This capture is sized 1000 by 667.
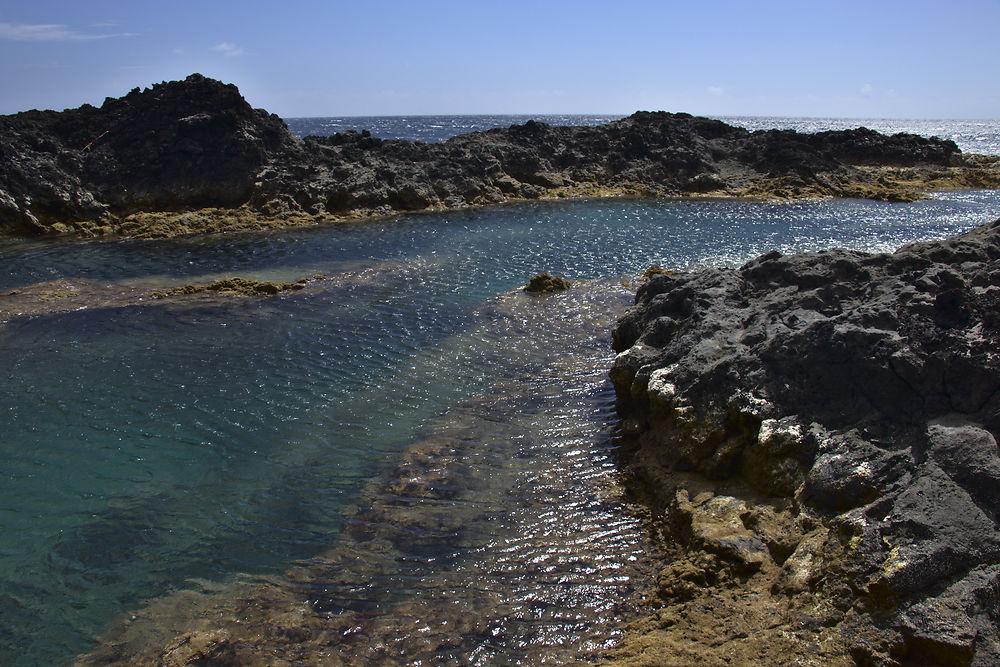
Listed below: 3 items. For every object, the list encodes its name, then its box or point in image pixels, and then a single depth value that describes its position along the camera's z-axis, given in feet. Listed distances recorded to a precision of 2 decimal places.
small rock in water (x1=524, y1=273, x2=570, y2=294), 67.87
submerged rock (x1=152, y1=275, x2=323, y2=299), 68.69
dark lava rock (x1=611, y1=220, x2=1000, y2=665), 17.76
